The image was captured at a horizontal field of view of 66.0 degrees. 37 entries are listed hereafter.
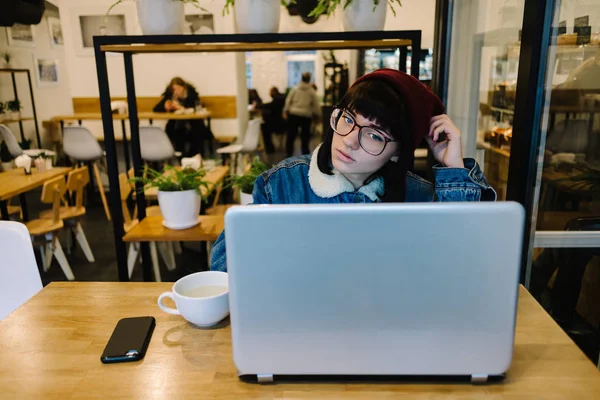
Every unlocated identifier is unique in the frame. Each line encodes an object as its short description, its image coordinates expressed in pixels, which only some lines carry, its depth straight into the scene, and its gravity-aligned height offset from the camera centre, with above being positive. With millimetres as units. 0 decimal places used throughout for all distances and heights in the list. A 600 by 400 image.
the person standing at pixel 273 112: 8367 -439
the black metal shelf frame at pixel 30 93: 5926 -27
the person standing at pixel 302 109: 7305 -350
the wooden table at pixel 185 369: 719 -462
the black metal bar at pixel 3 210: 3037 -760
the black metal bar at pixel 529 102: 1221 -51
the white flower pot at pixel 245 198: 2141 -498
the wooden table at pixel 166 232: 2051 -640
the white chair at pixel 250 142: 5123 -591
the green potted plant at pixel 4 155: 5363 -726
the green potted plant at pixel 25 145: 5859 -666
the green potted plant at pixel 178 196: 2102 -476
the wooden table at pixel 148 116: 5055 -289
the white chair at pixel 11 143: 5020 -550
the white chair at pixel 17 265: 1261 -465
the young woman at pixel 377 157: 1040 -168
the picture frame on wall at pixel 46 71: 6531 +273
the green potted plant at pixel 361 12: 1653 +262
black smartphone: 812 -454
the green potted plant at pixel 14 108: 5914 -214
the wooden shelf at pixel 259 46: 1708 +154
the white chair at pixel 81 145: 4629 -552
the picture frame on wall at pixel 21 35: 6021 +724
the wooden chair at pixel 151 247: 2932 -1070
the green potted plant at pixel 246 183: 2164 -442
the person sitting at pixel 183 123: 5297 -389
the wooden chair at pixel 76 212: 3264 -865
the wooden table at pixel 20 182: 2973 -618
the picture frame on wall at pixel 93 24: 5406 +753
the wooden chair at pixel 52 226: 2965 -878
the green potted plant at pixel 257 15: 1654 +257
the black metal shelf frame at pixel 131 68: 1662 +79
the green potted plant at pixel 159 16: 1710 +267
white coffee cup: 876 -404
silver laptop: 646 -284
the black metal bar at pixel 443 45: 2398 +204
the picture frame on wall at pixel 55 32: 6746 +846
